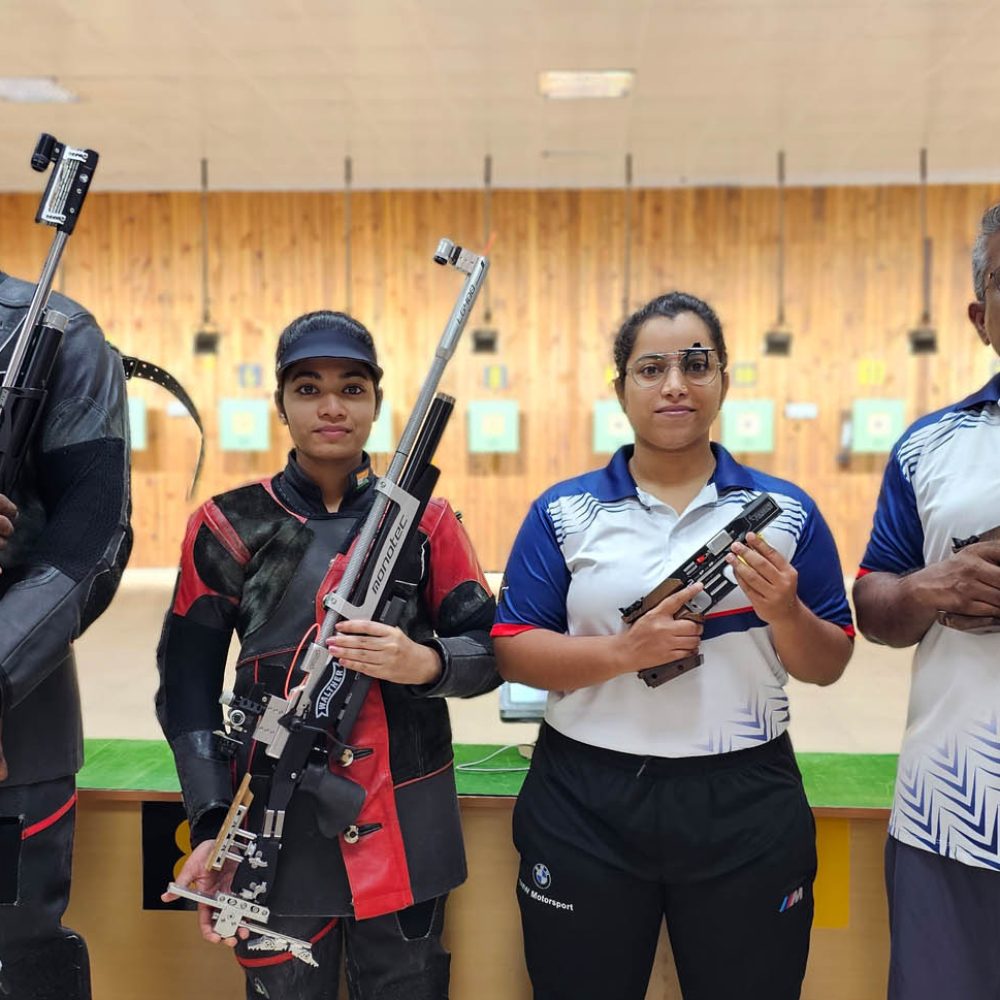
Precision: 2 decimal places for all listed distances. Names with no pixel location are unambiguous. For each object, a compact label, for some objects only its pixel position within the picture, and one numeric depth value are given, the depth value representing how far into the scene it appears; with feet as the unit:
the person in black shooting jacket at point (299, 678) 4.75
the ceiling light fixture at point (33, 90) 17.79
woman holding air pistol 4.54
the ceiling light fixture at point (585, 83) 17.31
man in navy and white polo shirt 4.38
